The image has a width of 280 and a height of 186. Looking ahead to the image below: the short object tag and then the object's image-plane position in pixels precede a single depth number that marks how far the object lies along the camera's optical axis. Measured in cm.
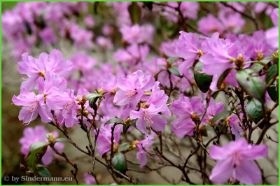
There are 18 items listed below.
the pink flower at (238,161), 56
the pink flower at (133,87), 65
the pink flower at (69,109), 65
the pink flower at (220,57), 59
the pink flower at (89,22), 168
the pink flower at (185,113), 68
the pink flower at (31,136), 89
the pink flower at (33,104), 66
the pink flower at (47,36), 138
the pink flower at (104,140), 69
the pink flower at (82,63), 118
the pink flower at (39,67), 69
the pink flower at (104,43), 151
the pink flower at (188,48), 66
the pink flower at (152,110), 64
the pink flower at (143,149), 71
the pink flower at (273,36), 57
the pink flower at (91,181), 89
